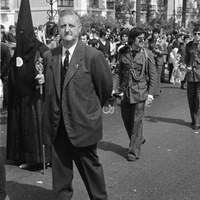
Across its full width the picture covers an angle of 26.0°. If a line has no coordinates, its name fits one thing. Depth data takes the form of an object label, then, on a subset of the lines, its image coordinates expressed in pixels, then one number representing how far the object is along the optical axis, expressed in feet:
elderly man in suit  12.78
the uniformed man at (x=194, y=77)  26.21
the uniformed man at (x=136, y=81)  19.72
